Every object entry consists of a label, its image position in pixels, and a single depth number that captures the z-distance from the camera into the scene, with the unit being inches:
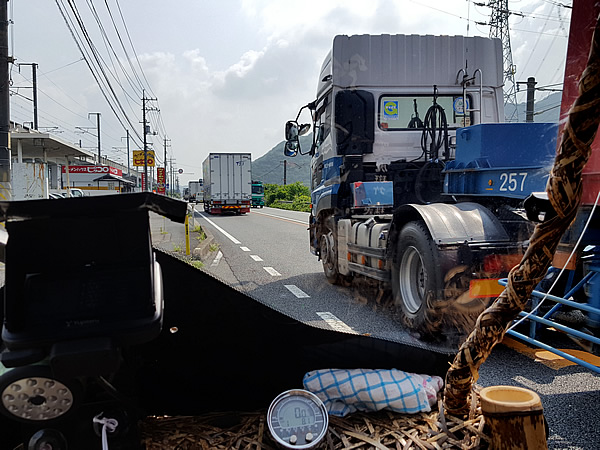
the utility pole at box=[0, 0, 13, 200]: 417.4
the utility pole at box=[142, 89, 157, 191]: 1830.3
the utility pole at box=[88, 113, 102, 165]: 2675.7
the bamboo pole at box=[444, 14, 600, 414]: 50.3
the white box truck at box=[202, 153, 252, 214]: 1462.8
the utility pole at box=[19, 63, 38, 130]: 1464.1
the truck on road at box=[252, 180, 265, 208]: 1970.5
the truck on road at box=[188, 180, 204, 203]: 2673.7
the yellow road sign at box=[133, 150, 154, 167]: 1300.4
